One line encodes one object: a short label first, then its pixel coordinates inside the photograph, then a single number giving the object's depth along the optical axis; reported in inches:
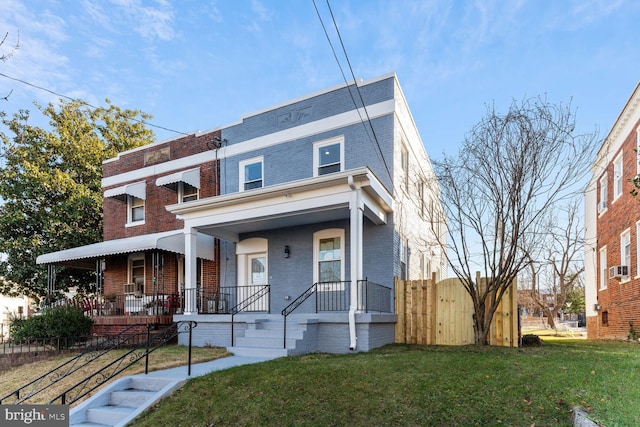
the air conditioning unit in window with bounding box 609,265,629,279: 562.9
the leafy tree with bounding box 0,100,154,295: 794.2
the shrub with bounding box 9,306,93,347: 472.4
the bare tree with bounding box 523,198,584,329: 433.7
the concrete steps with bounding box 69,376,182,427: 254.4
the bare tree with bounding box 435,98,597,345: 371.2
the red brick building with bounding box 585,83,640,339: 540.7
